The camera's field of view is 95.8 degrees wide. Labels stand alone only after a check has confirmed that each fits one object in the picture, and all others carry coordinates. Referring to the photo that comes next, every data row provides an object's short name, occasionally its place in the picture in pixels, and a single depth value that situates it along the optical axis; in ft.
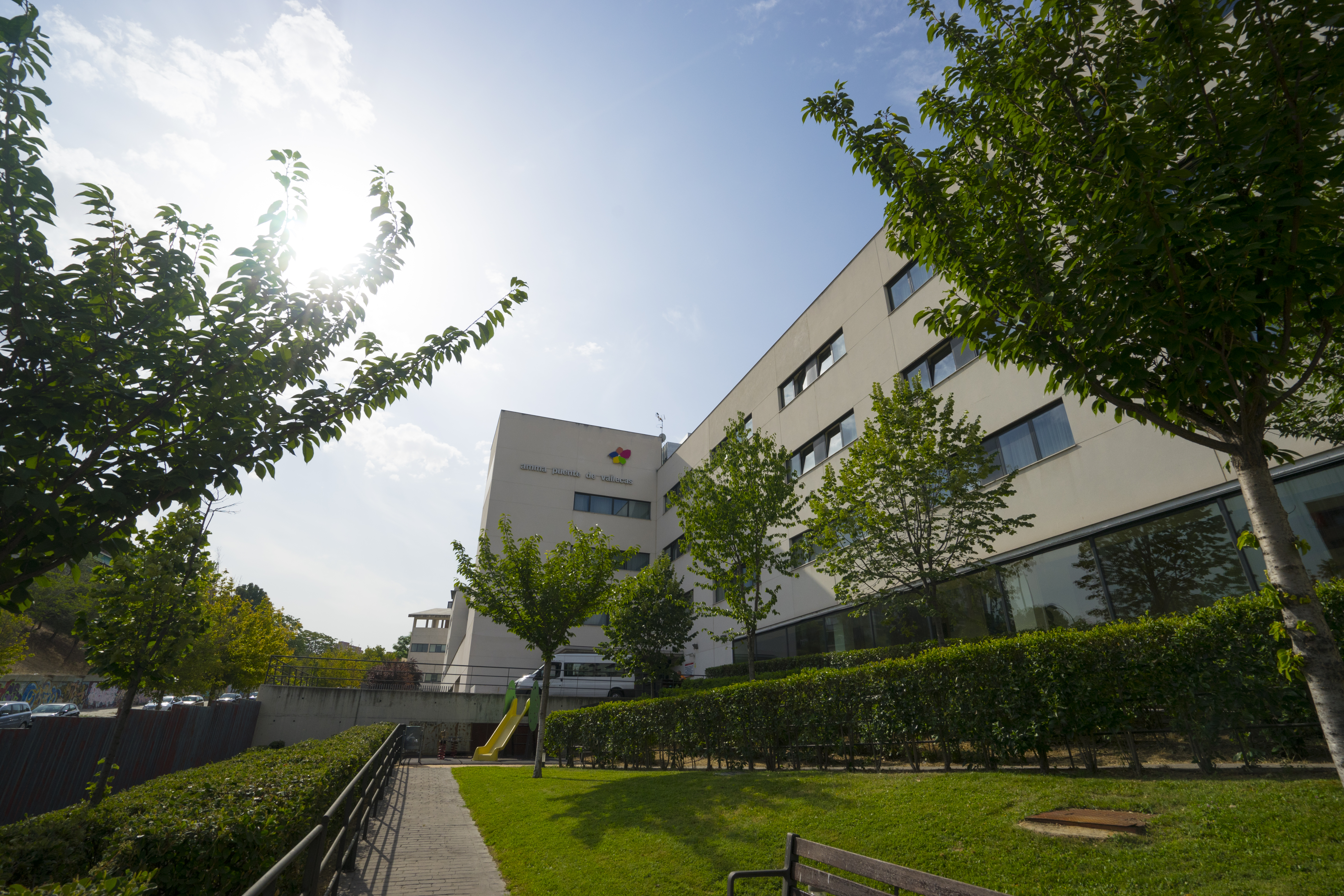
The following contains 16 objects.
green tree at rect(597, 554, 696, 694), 85.71
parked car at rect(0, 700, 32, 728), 86.58
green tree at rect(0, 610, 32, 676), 67.56
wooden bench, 10.30
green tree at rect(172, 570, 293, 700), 72.49
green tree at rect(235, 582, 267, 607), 300.20
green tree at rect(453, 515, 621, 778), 57.82
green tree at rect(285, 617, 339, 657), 297.74
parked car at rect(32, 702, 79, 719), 109.29
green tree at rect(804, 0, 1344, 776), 12.44
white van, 94.17
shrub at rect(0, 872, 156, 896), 9.01
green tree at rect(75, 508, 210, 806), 38.73
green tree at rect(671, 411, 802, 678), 55.98
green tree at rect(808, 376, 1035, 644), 41.75
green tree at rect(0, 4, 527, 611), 11.60
